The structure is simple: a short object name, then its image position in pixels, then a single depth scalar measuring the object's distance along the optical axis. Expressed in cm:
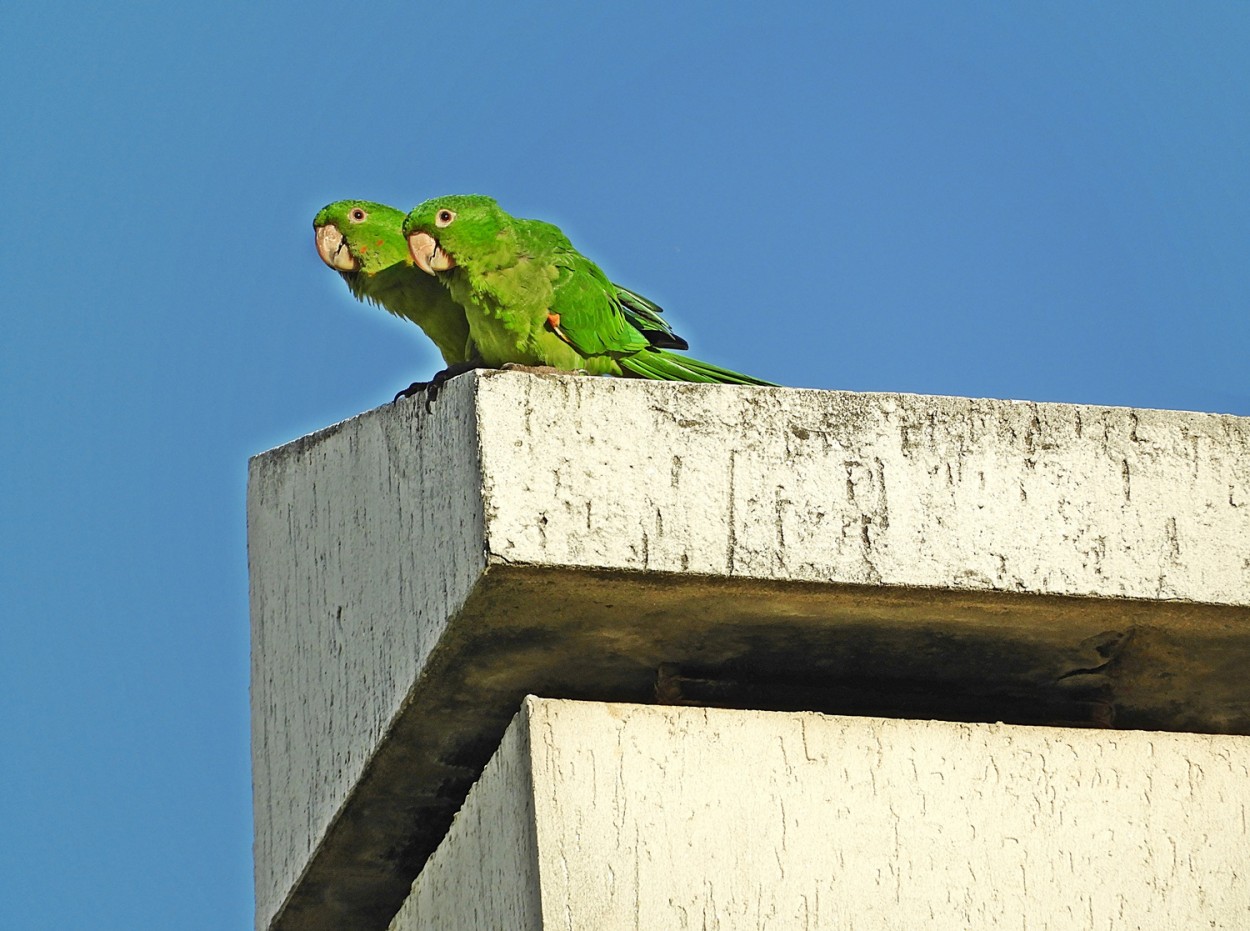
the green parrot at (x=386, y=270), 1055
